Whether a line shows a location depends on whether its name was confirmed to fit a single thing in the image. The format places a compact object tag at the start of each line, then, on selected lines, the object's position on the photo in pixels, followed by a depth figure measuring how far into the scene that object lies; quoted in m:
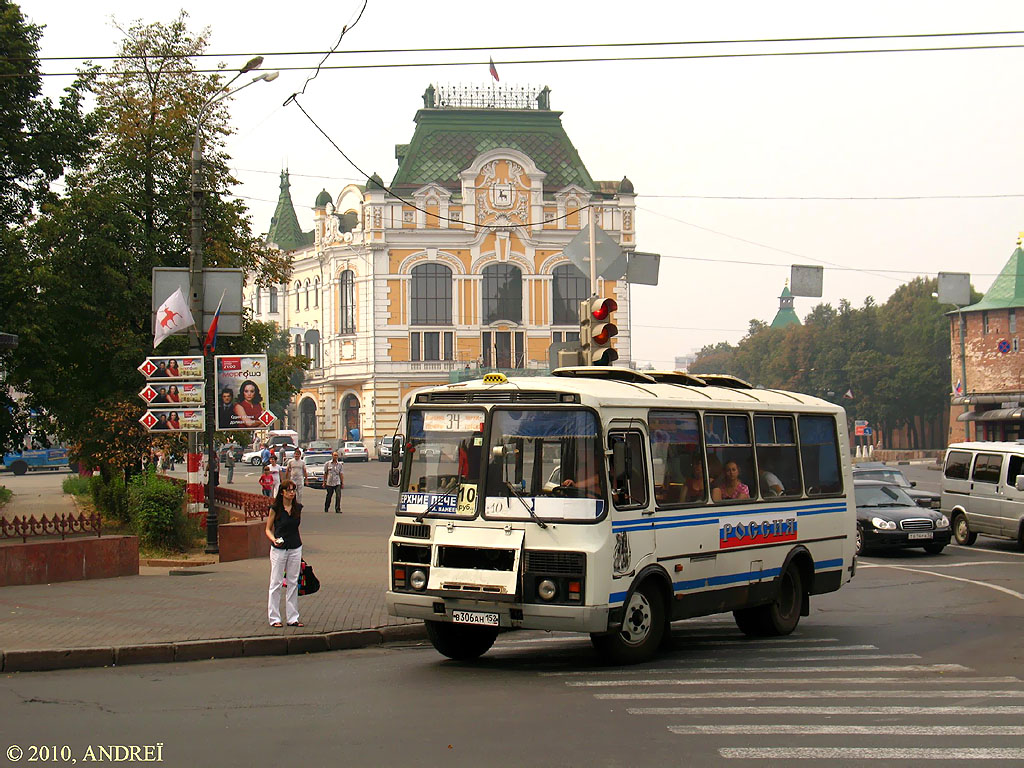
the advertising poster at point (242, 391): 20.94
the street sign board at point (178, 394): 20.31
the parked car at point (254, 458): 76.06
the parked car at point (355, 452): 74.50
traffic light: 15.98
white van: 23.47
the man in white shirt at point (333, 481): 34.91
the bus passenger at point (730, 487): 12.27
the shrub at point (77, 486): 35.66
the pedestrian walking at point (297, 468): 29.19
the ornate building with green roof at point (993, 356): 73.06
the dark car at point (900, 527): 22.30
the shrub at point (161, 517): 20.47
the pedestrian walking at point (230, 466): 51.38
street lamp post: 20.20
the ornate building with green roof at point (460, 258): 83.50
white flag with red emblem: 20.38
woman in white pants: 12.75
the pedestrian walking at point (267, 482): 32.09
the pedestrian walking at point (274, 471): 31.20
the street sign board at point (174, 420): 20.33
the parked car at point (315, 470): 50.73
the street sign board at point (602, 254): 21.67
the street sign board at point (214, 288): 21.08
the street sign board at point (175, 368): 20.08
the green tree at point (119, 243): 24.88
